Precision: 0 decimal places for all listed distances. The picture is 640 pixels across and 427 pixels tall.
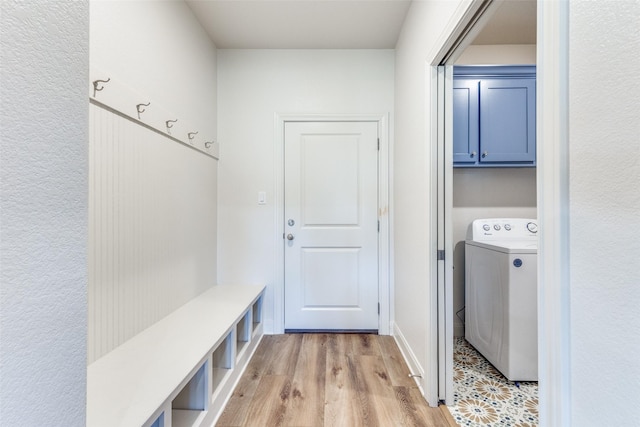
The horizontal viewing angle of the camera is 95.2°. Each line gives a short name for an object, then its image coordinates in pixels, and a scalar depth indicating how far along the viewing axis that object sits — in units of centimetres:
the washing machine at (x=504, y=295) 180
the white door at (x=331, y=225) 268
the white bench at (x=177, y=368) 104
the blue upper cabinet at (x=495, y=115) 229
